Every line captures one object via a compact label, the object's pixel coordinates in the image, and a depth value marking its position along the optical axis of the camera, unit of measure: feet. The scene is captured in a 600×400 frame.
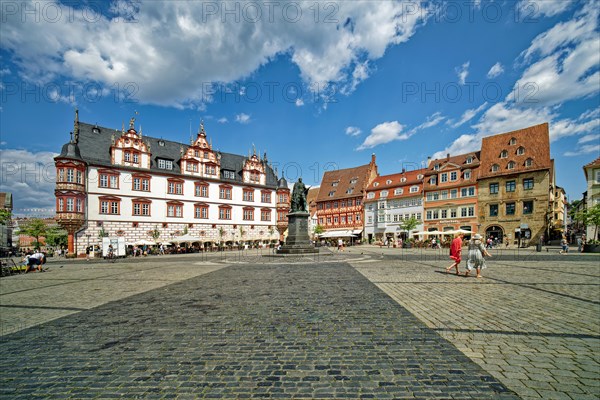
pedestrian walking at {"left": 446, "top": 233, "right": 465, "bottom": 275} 37.08
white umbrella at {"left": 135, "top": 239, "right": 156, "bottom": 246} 105.60
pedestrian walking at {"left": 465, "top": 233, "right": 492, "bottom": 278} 33.58
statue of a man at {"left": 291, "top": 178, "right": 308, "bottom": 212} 70.38
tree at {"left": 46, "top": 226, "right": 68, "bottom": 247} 218.30
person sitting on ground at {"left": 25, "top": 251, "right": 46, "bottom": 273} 53.78
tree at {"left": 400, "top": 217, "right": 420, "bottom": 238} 136.67
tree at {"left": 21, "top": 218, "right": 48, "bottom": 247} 162.09
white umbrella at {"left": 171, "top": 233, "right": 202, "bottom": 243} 113.24
